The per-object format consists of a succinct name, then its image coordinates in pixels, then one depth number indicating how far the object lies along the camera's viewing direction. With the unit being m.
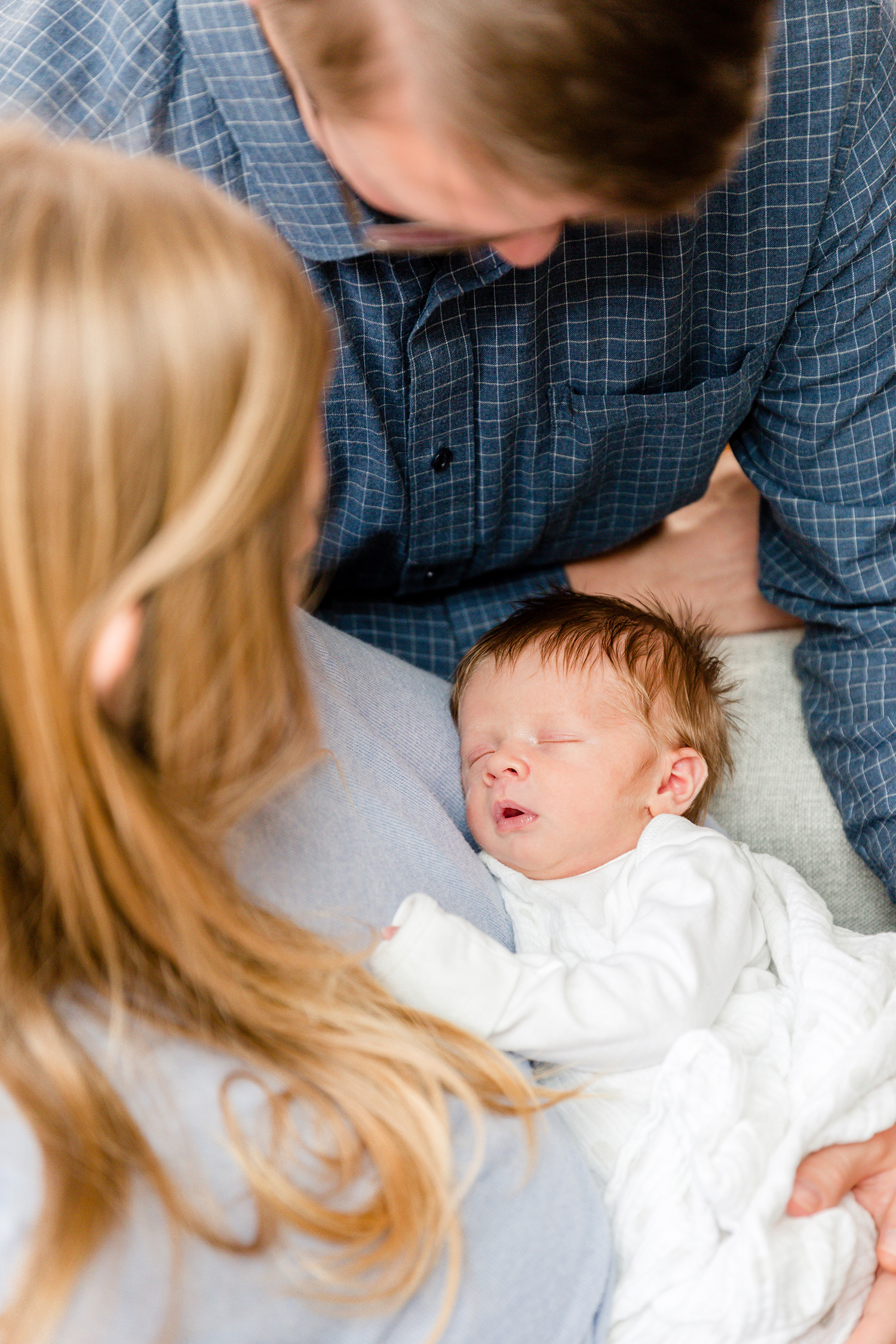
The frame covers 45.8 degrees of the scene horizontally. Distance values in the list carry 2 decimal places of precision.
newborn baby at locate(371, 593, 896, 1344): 0.93
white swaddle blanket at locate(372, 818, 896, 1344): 0.91
